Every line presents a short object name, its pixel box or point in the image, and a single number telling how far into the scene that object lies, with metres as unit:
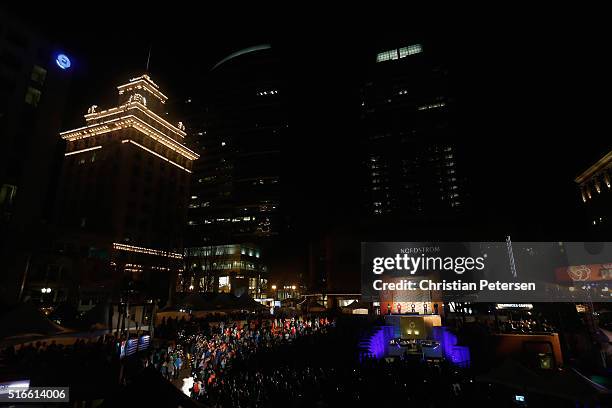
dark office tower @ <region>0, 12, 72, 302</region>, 27.81
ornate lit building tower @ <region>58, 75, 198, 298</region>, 53.22
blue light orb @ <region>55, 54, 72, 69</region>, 31.88
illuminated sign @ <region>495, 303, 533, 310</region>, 40.19
